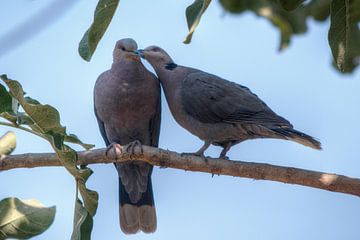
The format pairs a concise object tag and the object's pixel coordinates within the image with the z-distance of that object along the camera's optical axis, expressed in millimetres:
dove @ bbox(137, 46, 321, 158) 9860
